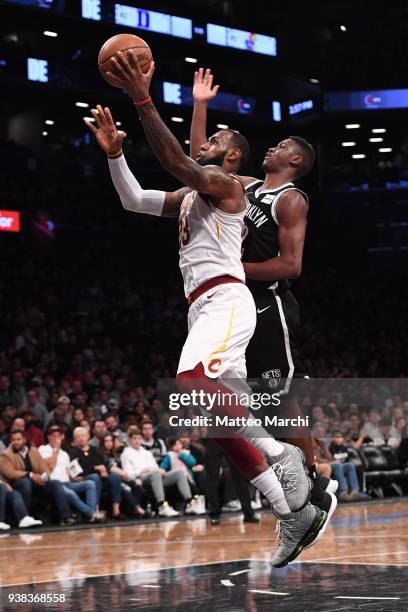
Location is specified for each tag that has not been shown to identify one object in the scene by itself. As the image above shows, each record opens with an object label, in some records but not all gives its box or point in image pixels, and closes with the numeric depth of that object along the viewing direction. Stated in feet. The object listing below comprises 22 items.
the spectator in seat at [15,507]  38.41
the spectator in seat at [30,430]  41.91
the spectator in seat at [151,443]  44.70
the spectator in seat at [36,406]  46.92
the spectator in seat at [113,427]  44.29
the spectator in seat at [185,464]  44.78
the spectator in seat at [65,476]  40.37
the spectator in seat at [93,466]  41.14
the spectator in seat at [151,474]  43.09
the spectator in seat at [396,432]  52.85
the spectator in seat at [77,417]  43.69
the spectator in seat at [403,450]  53.01
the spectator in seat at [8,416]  42.09
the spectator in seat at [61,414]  44.11
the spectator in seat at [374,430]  52.95
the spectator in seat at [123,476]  42.57
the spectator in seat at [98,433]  43.01
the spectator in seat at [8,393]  48.01
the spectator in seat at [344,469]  50.65
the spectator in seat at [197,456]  45.37
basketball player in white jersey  16.03
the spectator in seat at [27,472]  38.78
